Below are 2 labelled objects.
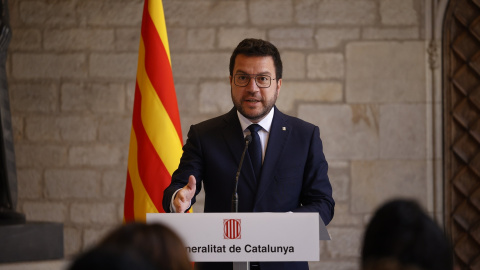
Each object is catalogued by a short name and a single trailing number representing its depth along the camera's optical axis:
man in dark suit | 5.31
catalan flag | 7.96
